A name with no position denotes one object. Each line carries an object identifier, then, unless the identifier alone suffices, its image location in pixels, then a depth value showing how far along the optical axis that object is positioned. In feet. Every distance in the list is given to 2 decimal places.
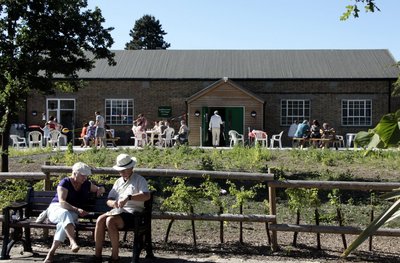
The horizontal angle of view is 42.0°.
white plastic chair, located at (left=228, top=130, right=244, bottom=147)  72.07
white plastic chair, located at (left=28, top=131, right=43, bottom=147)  72.69
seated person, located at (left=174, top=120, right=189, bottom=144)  74.76
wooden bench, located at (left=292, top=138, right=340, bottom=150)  68.25
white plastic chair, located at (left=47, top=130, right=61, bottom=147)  69.26
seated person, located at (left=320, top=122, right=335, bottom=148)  70.57
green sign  96.55
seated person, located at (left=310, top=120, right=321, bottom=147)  72.08
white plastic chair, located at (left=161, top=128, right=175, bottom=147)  74.36
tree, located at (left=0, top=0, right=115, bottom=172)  35.78
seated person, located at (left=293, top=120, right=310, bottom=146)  73.15
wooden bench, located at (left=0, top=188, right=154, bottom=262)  19.73
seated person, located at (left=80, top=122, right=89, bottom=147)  75.73
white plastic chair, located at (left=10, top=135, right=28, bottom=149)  68.97
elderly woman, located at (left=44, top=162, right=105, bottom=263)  19.36
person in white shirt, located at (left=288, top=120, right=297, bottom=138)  83.21
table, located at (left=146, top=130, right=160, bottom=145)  74.74
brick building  94.63
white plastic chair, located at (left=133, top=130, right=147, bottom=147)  73.87
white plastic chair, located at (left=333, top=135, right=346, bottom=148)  86.61
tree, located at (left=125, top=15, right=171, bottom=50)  263.90
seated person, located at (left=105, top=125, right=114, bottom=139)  81.02
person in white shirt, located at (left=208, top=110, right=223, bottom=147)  72.59
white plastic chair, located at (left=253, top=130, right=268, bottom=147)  75.72
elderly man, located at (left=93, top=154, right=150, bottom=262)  19.17
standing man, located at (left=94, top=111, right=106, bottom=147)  67.05
